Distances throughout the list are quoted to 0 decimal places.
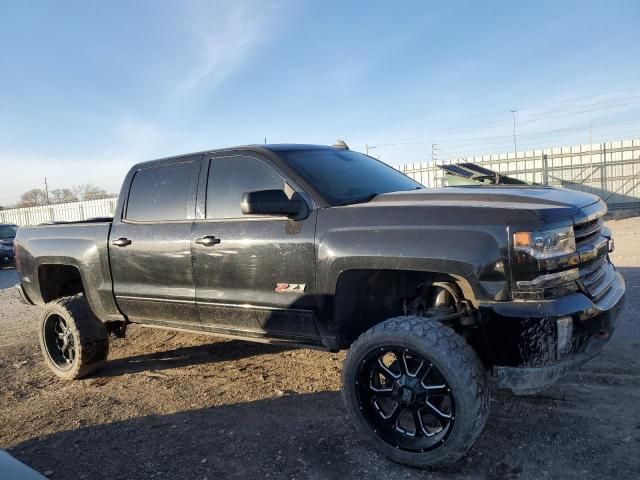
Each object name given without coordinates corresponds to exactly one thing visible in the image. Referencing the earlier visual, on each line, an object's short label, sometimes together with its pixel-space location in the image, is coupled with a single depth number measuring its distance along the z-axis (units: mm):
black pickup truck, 2703
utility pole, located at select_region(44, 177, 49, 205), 64500
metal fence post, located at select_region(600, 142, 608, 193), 21922
